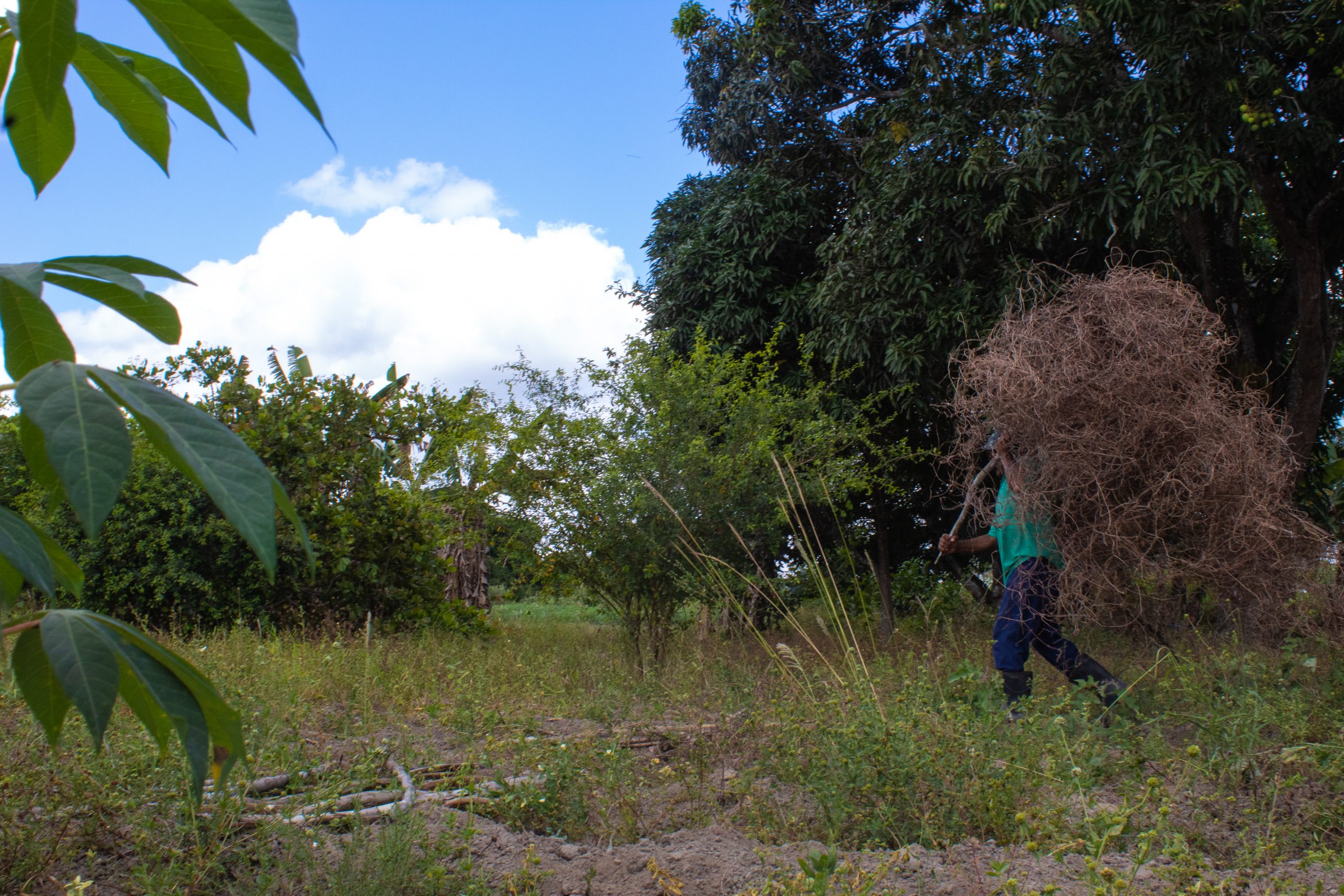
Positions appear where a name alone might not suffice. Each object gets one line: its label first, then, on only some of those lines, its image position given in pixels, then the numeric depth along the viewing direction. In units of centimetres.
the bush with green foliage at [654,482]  755
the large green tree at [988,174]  700
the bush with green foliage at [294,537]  885
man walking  476
